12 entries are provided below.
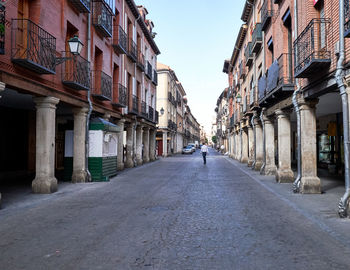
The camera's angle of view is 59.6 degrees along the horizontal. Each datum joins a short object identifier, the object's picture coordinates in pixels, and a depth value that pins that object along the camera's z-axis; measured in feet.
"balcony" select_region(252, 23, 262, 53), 53.30
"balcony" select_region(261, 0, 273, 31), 45.97
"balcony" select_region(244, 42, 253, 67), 62.46
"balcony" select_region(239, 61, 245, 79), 78.26
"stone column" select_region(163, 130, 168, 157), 130.93
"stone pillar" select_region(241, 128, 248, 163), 83.92
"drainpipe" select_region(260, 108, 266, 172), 50.29
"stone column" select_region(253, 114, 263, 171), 59.41
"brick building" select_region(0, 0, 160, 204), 28.20
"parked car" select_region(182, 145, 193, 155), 164.55
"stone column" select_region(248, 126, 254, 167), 69.92
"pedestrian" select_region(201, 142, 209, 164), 79.58
